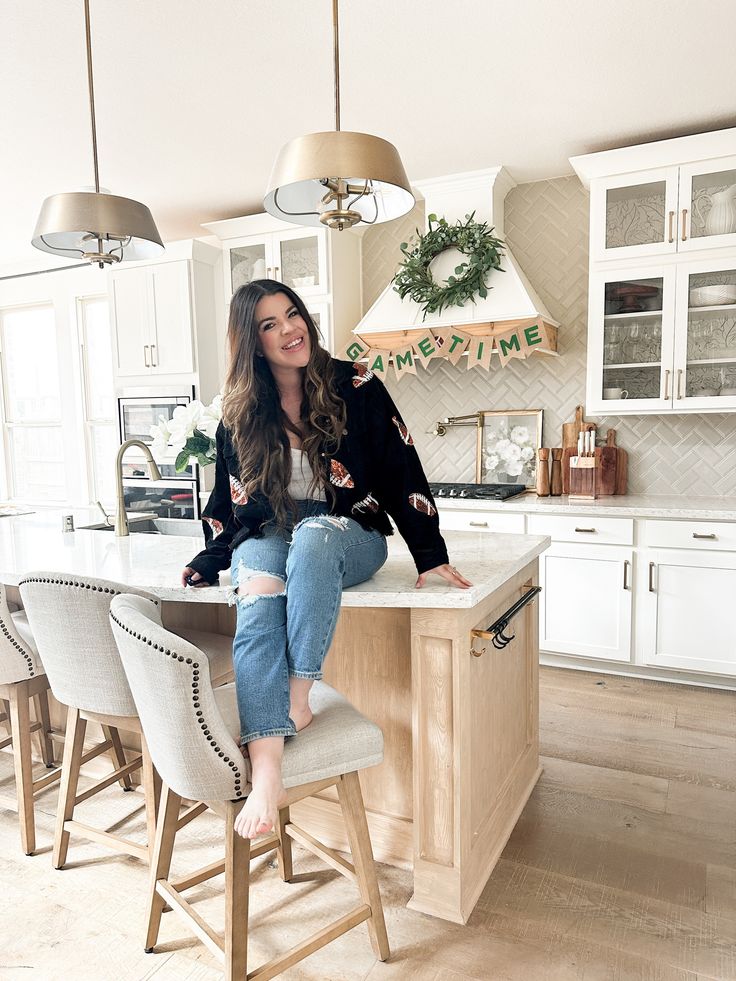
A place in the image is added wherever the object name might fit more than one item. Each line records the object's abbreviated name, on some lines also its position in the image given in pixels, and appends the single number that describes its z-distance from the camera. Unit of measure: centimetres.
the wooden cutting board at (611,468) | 382
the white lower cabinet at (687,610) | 325
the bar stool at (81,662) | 172
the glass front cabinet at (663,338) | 338
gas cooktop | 382
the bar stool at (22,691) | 205
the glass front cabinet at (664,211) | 330
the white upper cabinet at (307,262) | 427
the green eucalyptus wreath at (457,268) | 372
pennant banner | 369
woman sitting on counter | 172
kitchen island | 174
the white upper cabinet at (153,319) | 454
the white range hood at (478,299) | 367
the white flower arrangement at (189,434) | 230
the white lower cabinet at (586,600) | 344
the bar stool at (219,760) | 134
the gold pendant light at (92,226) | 200
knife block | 379
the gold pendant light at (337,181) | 154
